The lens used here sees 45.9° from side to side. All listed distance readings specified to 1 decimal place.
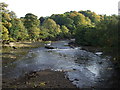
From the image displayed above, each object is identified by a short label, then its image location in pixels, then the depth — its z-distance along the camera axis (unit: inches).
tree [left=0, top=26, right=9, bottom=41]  1676.3
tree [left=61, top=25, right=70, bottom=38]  3172.7
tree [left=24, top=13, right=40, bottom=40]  2630.4
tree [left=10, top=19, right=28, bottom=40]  2101.1
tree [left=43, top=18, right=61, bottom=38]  3179.1
